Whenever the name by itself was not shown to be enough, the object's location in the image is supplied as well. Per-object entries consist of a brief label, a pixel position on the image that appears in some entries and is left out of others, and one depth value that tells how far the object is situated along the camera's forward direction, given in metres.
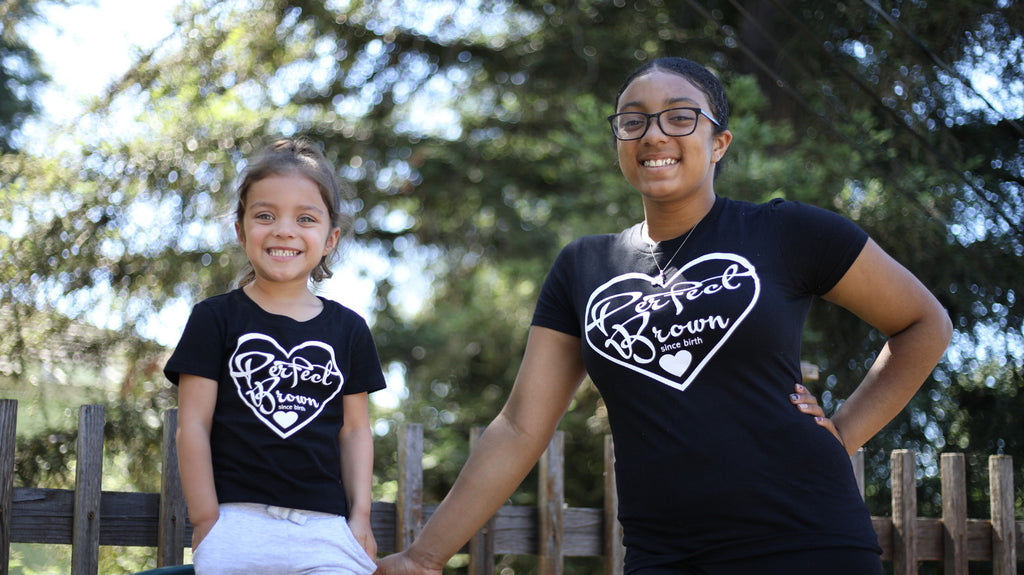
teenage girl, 1.60
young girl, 1.89
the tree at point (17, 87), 7.69
